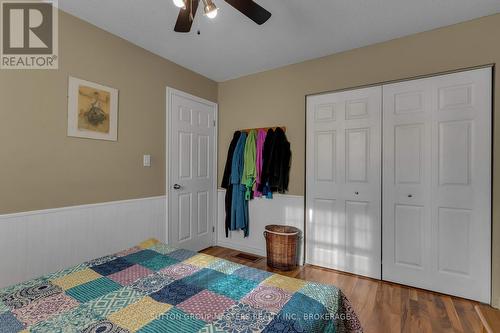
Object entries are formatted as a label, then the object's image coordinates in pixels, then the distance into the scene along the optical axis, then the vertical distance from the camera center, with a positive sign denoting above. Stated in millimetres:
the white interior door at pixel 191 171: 2916 -74
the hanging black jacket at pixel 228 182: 3336 -236
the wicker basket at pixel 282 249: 2686 -947
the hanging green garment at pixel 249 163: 3113 +33
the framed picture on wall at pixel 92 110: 2033 +486
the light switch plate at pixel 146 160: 2598 +51
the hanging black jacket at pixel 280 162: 2928 +47
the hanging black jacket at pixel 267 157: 2954 +106
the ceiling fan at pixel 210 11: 1251 +906
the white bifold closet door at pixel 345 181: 2518 -164
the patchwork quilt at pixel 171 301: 929 -618
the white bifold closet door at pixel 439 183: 2062 -151
